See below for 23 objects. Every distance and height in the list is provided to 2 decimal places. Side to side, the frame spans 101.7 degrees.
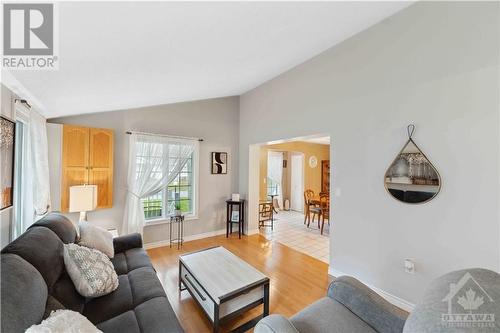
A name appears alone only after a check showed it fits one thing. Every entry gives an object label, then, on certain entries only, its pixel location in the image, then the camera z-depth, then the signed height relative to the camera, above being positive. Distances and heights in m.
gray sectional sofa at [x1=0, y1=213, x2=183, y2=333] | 0.95 -0.74
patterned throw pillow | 1.50 -0.82
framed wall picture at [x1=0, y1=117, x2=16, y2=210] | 1.69 +0.04
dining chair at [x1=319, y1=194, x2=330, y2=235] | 4.87 -0.97
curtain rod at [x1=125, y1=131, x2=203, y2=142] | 3.51 +0.57
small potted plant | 3.95 -0.76
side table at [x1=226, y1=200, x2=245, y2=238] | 4.41 -1.02
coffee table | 1.73 -1.08
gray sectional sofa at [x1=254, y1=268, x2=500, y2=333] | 0.80 -0.68
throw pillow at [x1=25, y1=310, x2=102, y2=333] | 0.82 -0.71
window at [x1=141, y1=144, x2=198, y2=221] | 3.83 -0.52
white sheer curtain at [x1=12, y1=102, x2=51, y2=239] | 2.25 -0.12
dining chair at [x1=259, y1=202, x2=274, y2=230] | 5.37 -1.22
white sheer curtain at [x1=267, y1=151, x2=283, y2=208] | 7.51 -0.18
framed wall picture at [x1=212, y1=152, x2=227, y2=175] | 4.51 +0.06
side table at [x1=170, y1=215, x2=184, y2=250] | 3.86 -1.32
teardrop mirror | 2.04 -0.10
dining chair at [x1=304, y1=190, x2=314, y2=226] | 5.37 -0.90
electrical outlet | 2.11 -1.03
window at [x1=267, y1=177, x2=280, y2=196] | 7.49 -0.78
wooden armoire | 2.90 +0.06
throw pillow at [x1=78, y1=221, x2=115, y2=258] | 2.00 -0.75
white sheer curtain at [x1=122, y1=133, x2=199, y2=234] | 3.47 -0.01
